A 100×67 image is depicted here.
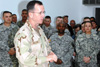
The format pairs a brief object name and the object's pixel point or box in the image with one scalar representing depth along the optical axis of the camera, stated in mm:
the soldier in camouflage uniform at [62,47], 3607
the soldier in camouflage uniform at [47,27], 5191
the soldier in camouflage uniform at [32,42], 1729
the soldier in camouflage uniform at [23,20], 4544
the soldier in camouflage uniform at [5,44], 3604
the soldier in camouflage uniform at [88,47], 3711
